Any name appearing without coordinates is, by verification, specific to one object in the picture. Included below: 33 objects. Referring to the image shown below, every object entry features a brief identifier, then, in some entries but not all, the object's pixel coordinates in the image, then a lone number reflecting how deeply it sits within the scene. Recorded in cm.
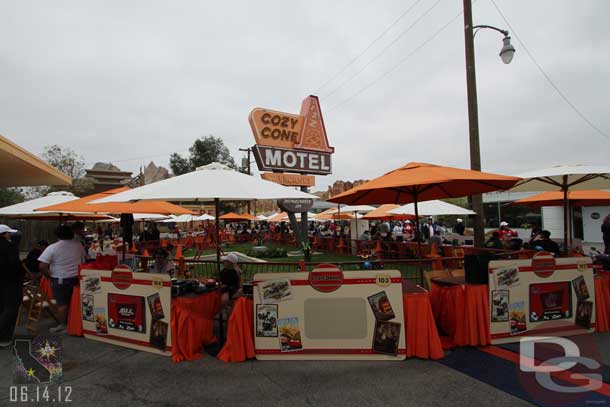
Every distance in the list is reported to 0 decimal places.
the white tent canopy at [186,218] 2312
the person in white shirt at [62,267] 523
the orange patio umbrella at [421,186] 468
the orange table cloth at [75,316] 511
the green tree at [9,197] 3037
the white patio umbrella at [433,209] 1133
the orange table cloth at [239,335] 414
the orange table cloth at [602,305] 480
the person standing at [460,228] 2005
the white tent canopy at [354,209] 1548
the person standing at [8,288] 483
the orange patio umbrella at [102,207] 636
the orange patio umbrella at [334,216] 1804
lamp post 828
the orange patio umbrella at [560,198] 931
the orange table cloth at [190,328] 421
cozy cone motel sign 1440
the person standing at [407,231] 1836
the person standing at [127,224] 1005
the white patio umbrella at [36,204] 793
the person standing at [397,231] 1858
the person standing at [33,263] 668
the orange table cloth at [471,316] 429
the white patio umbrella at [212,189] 420
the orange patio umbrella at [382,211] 1322
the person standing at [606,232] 1234
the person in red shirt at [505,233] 1393
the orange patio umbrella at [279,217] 2129
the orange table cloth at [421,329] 402
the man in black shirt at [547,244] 698
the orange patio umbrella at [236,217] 2381
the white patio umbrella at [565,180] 523
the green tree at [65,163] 3130
